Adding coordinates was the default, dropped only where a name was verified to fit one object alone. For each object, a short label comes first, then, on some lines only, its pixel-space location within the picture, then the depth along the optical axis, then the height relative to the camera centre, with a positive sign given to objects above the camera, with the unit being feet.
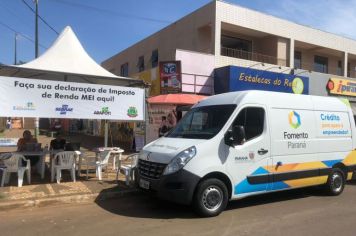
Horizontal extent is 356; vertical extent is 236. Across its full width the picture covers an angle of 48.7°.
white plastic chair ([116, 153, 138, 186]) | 31.63 -4.19
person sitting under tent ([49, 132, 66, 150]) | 38.58 -2.22
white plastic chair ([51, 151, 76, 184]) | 32.71 -3.49
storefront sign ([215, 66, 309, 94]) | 64.59 +7.57
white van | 23.31 -1.83
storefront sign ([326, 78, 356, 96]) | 83.71 +8.35
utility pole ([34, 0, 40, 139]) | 71.10 +16.20
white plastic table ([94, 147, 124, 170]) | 35.78 -2.72
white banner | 30.17 +1.73
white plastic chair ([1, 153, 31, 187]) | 30.94 -3.74
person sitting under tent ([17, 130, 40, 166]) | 35.32 -2.10
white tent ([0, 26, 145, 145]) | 34.47 +4.81
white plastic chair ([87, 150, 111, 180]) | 34.78 -3.67
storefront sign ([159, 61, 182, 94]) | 61.93 +7.28
